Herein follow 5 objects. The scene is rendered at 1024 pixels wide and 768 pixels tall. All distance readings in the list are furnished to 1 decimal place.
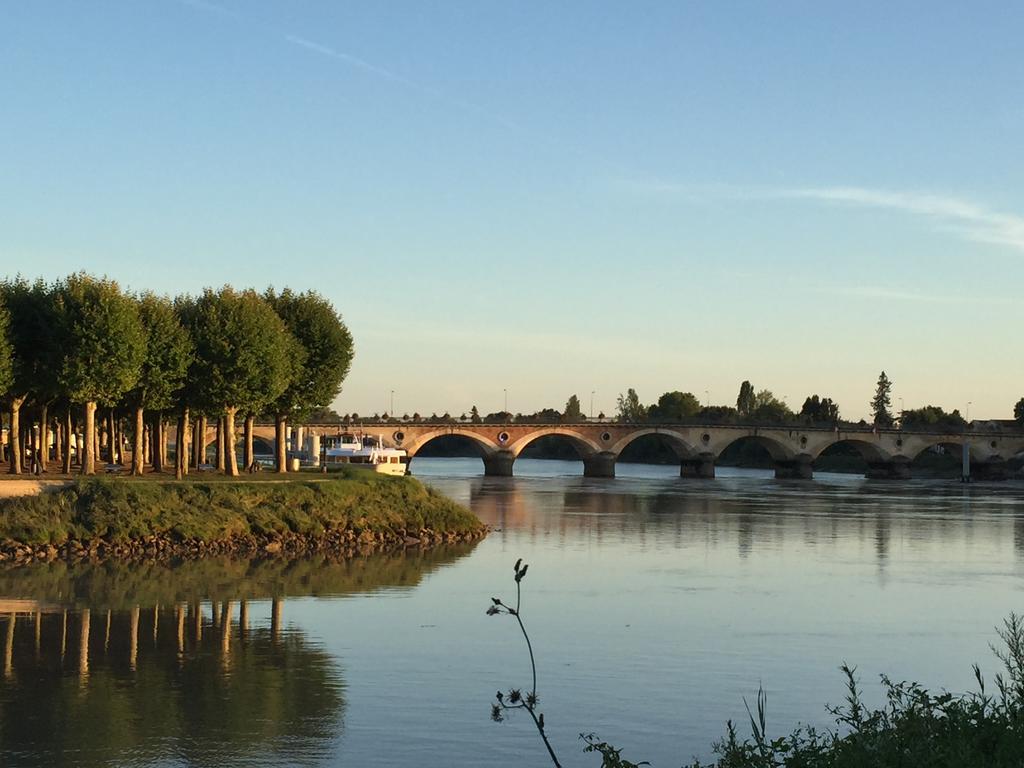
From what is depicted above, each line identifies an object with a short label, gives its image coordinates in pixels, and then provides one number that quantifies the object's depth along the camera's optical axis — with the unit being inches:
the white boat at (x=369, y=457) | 3326.8
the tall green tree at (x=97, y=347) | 2331.4
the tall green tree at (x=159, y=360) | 2501.2
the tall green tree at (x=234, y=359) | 2635.3
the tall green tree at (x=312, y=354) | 2992.1
